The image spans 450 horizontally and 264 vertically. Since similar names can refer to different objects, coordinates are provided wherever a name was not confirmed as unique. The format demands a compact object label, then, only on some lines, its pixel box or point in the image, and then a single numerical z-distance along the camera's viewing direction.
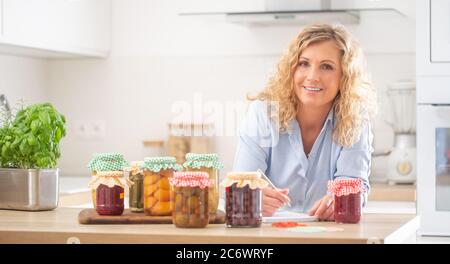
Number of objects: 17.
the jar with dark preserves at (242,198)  2.07
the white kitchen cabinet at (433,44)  3.68
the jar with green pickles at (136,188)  2.27
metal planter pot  2.46
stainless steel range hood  4.04
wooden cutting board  2.14
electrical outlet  4.73
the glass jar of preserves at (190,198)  2.04
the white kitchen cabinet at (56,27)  3.80
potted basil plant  2.46
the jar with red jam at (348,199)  2.18
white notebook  2.22
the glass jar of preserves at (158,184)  2.18
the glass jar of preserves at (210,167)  2.17
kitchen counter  1.90
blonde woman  2.82
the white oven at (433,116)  3.69
